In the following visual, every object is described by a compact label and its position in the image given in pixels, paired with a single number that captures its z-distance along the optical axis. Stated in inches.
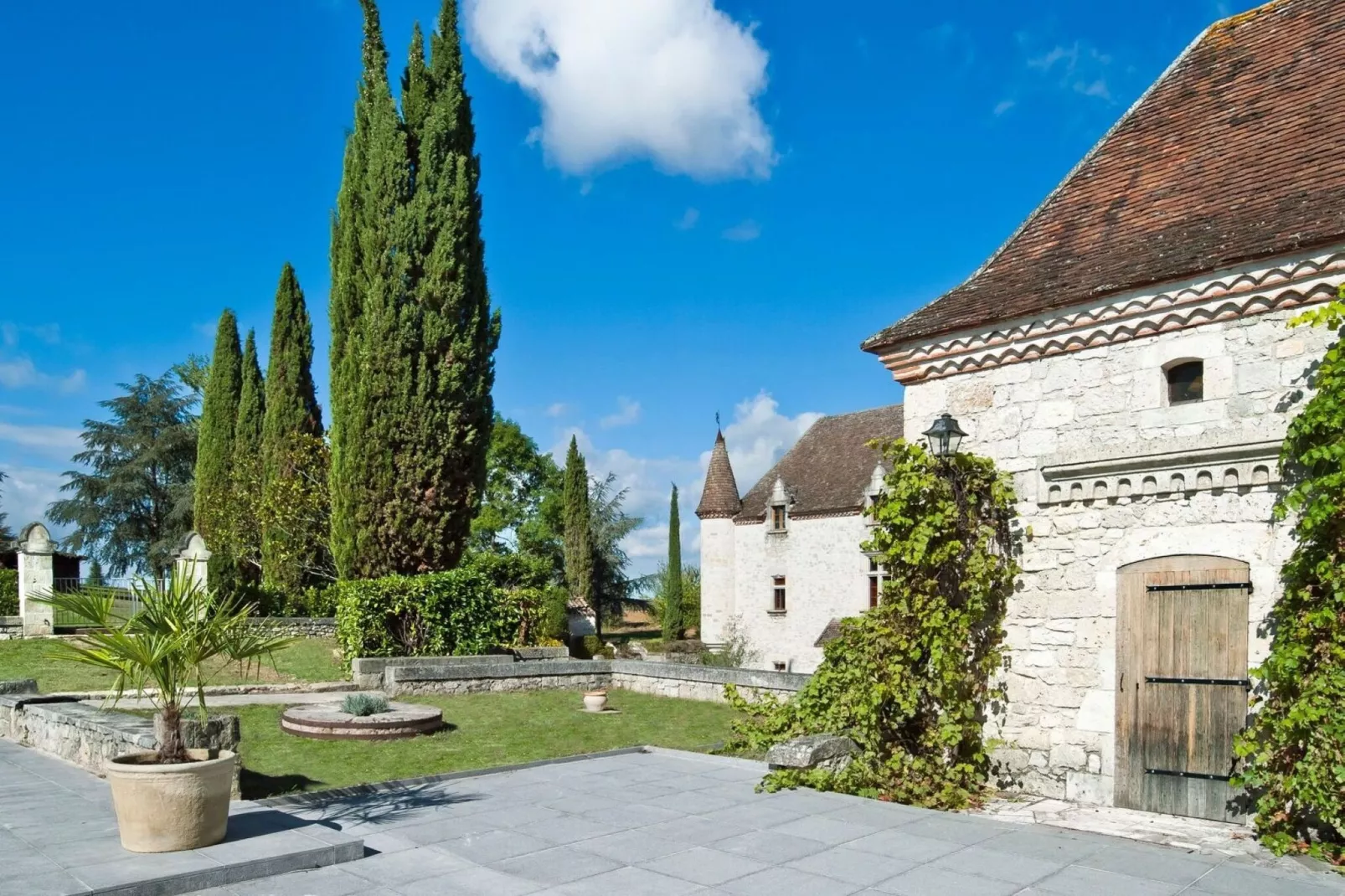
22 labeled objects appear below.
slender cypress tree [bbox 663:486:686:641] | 1573.6
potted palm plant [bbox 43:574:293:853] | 235.5
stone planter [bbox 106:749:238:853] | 234.1
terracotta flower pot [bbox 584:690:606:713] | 565.6
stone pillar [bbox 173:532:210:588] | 830.5
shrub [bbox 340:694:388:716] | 466.6
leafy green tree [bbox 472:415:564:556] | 1753.2
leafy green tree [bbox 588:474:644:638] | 1873.8
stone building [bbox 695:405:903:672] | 1223.5
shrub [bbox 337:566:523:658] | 664.4
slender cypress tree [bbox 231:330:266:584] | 1106.1
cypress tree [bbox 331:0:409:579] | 719.7
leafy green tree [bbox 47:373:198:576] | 1748.3
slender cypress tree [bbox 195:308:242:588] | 1238.3
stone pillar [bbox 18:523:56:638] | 796.6
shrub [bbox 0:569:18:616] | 877.8
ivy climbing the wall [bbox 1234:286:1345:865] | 253.1
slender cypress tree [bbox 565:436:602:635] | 1656.0
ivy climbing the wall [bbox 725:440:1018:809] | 339.0
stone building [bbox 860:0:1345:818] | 288.8
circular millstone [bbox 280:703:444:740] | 444.5
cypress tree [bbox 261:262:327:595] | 1024.2
